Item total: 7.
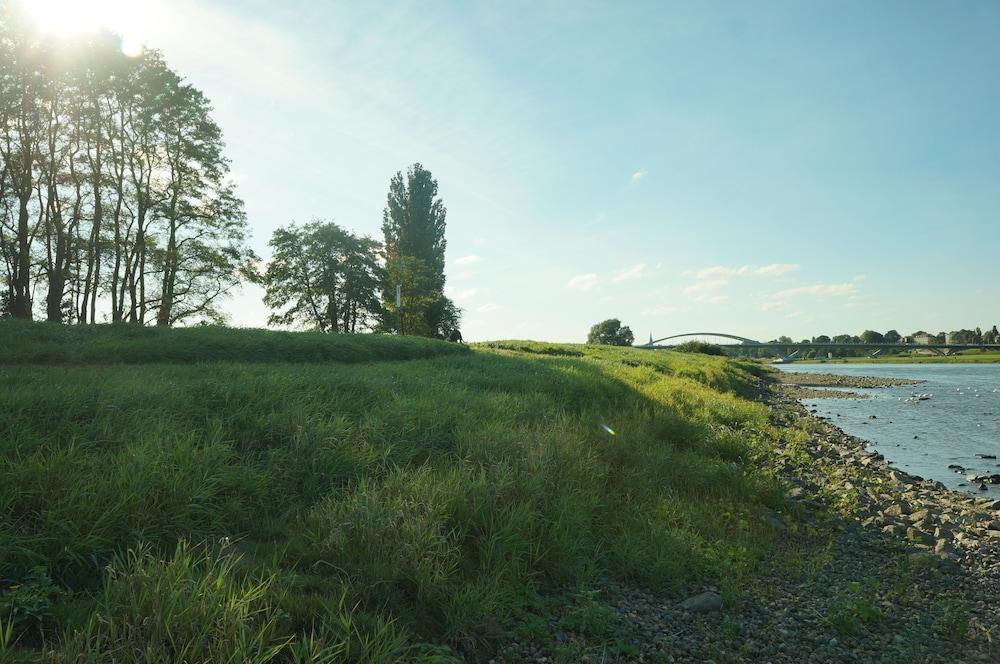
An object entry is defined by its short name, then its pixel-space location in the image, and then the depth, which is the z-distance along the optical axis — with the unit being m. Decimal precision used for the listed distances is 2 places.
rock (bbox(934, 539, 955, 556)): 6.44
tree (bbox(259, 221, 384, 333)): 49.31
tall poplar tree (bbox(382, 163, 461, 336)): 51.62
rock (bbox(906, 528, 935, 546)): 6.88
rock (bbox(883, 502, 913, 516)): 8.18
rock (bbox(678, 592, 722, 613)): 4.81
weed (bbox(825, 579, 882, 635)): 4.62
